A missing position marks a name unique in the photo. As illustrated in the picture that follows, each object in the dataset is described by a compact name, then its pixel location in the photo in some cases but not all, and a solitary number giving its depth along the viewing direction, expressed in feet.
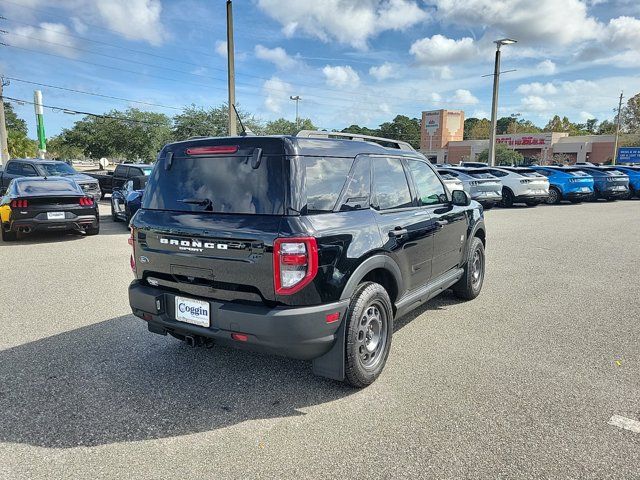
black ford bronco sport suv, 9.83
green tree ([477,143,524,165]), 196.24
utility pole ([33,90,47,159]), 193.57
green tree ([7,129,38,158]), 191.62
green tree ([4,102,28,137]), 254.84
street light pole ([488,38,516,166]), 74.09
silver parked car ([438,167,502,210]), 55.83
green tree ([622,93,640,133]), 229.04
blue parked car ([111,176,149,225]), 36.45
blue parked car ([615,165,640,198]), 76.07
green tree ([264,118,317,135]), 174.70
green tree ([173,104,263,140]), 128.76
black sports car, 31.22
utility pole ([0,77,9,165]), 100.37
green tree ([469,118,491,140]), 305.98
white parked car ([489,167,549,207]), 59.31
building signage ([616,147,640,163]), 162.60
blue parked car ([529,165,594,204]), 64.49
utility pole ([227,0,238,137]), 47.16
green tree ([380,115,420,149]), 372.17
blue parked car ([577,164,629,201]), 69.26
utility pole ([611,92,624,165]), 174.20
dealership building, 209.46
